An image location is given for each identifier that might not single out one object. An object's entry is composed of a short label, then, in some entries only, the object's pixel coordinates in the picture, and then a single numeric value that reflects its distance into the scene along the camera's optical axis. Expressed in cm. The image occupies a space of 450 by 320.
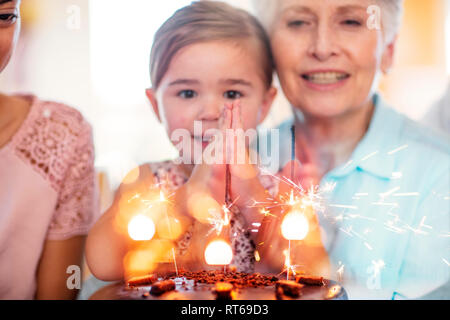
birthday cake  79
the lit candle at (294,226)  94
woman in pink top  105
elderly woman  107
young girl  102
